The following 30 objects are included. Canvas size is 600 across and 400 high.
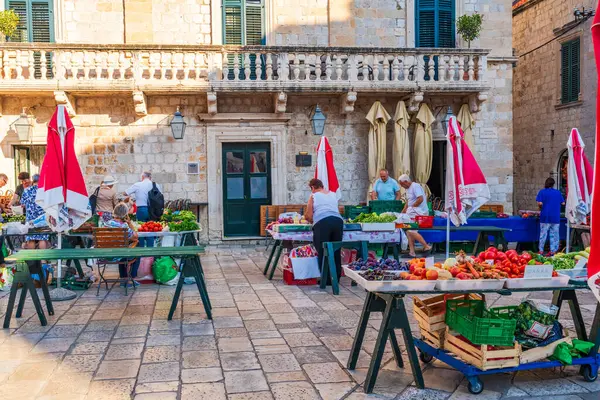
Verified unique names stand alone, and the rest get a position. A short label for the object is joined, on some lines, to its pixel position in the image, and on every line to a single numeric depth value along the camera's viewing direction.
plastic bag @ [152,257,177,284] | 8.77
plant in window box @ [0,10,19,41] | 12.84
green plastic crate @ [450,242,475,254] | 11.80
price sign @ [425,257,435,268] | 4.86
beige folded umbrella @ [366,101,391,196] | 14.23
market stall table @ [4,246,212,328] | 6.30
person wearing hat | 9.83
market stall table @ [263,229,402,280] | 9.09
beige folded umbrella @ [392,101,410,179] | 14.34
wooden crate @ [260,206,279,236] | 13.90
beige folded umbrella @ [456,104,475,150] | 14.68
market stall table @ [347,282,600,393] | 4.28
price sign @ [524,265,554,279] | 4.54
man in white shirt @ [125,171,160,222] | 11.81
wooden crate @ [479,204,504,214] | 14.26
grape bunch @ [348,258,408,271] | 4.97
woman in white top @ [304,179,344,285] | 8.34
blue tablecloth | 11.39
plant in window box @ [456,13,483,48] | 14.29
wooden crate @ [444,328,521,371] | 4.25
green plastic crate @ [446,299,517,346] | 4.24
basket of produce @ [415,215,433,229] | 9.92
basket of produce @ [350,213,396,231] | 9.10
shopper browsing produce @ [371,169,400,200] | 13.09
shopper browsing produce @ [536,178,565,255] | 11.08
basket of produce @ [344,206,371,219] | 12.23
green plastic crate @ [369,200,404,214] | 12.21
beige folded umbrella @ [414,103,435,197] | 14.40
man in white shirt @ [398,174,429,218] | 11.35
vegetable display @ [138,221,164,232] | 9.20
